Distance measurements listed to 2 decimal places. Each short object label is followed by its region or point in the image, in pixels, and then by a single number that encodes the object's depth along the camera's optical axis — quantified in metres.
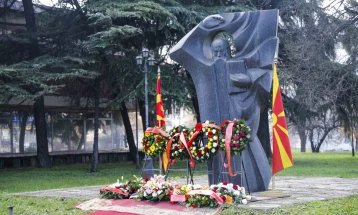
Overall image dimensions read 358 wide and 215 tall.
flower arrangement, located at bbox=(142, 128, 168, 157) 10.51
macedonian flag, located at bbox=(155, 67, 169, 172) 15.01
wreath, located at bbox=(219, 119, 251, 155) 9.43
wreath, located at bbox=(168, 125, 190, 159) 10.10
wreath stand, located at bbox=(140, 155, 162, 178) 14.34
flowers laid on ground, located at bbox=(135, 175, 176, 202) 9.20
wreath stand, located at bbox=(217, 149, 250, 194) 10.05
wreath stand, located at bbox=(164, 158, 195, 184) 10.22
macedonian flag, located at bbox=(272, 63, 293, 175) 10.69
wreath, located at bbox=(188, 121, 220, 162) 9.66
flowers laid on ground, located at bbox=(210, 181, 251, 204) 8.84
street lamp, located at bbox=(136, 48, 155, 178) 17.80
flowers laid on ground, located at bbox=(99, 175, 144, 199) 9.81
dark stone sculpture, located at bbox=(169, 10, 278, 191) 10.55
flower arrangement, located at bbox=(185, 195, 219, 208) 8.58
